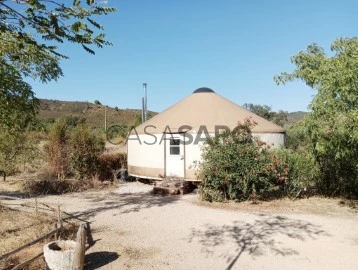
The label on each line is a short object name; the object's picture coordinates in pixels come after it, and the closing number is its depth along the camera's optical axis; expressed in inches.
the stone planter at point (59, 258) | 231.5
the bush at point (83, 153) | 634.8
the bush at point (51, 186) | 571.3
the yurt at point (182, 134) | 588.4
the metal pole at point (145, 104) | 909.2
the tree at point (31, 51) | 140.3
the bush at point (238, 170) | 455.8
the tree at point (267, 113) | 1333.5
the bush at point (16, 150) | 439.0
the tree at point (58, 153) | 645.3
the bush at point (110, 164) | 689.6
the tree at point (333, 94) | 312.0
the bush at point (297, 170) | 489.1
